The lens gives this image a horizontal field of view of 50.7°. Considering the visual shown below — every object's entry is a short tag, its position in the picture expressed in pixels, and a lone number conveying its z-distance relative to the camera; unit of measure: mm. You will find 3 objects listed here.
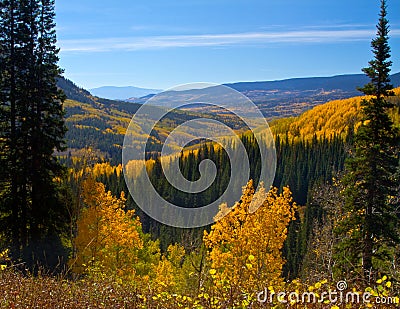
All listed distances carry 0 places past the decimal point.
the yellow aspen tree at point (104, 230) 17031
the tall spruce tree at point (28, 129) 18594
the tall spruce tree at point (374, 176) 16719
